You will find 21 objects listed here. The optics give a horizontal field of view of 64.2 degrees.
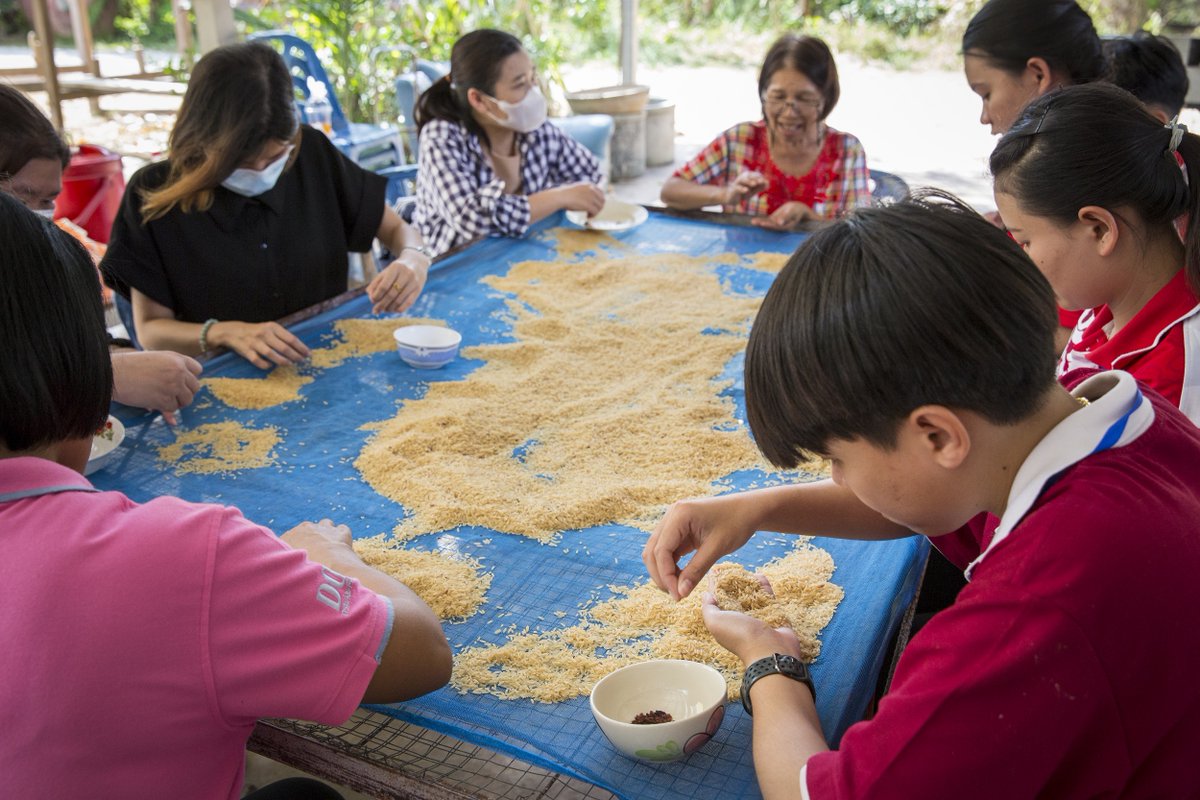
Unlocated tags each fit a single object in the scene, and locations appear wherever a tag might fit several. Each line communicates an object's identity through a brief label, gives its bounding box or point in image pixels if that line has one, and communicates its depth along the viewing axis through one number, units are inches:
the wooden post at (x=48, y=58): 275.4
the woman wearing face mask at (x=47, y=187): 80.7
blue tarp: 47.3
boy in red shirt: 34.7
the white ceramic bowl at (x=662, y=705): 45.2
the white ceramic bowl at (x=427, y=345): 93.2
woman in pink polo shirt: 37.2
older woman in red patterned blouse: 138.9
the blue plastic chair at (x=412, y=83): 236.1
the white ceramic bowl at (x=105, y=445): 74.0
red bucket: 196.1
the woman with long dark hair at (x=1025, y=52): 99.6
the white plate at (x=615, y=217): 137.3
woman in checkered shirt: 133.1
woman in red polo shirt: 65.3
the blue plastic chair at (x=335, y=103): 229.0
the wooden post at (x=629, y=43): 287.9
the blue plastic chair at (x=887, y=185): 147.2
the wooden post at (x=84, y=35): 350.6
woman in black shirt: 95.7
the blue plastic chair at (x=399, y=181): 188.6
